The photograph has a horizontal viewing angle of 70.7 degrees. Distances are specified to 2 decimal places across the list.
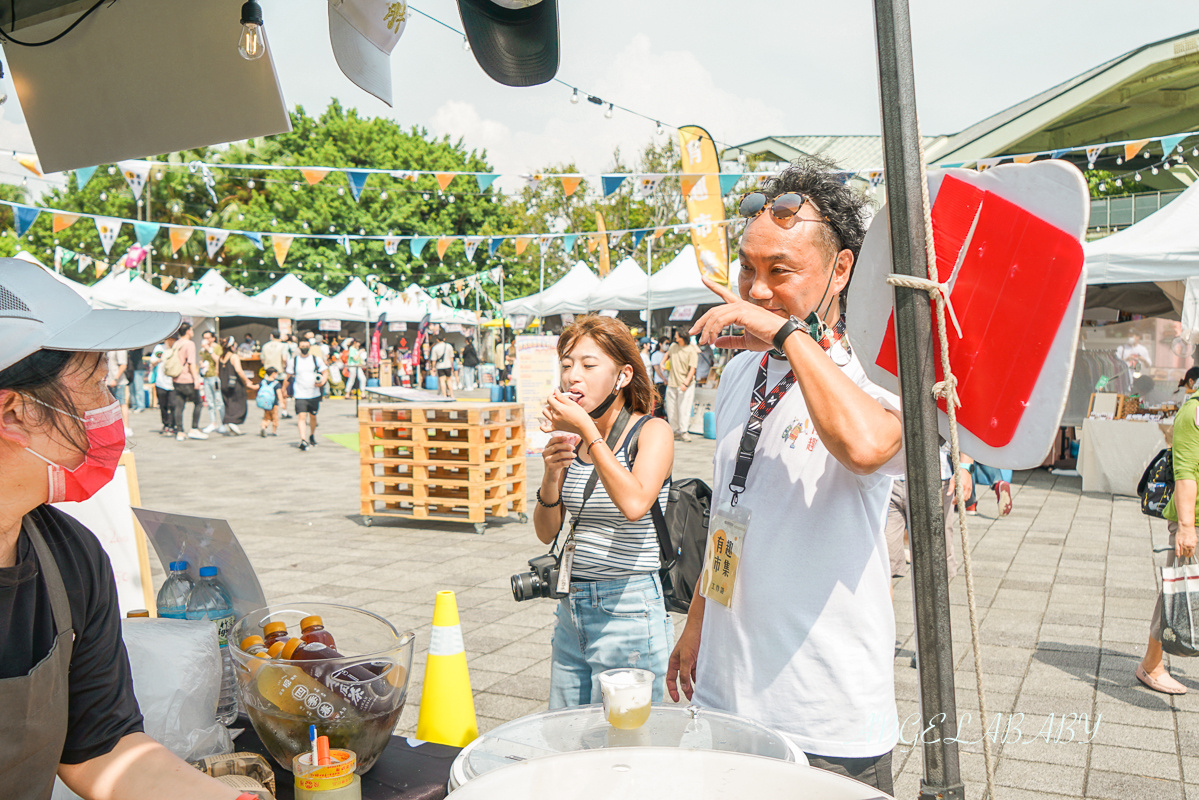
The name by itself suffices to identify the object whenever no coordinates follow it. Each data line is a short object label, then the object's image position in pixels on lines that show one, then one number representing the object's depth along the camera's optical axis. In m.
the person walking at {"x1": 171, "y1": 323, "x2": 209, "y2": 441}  15.41
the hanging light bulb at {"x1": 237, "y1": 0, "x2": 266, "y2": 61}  2.45
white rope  0.97
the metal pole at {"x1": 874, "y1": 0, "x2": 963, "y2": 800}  0.98
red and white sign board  0.96
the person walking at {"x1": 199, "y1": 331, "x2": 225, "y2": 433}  17.05
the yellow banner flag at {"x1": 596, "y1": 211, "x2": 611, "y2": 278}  19.80
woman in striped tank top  2.52
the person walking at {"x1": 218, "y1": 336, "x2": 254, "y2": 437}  16.17
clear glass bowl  1.53
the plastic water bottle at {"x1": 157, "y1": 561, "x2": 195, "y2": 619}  2.04
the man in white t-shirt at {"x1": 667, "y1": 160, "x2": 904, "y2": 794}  1.65
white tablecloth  10.18
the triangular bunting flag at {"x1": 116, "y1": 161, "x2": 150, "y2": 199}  11.94
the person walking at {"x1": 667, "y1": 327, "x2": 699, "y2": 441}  14.97
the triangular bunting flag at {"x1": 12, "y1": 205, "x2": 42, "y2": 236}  14.54
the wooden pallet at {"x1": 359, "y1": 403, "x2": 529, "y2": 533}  7.96
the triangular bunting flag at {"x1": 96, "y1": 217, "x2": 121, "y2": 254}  16.81
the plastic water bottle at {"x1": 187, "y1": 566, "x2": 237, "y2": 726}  1.91
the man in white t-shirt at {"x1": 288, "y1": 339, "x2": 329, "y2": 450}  13.92
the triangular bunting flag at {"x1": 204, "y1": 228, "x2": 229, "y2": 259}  15.62
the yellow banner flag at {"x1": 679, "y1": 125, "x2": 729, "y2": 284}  11.43
